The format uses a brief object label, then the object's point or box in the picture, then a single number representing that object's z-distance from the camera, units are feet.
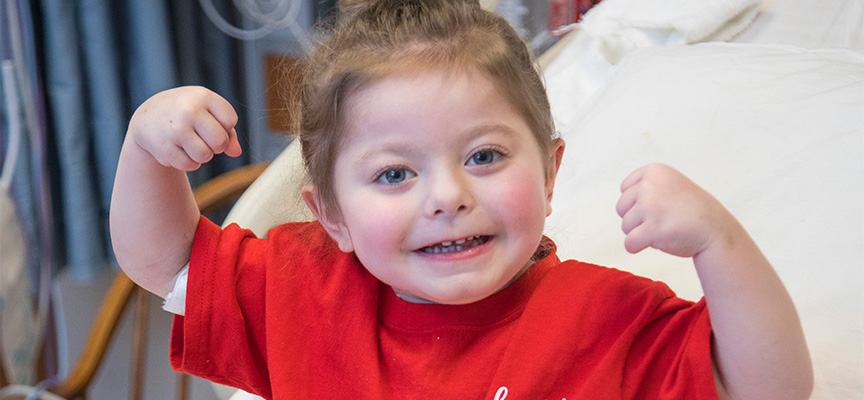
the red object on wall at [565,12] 5.53
